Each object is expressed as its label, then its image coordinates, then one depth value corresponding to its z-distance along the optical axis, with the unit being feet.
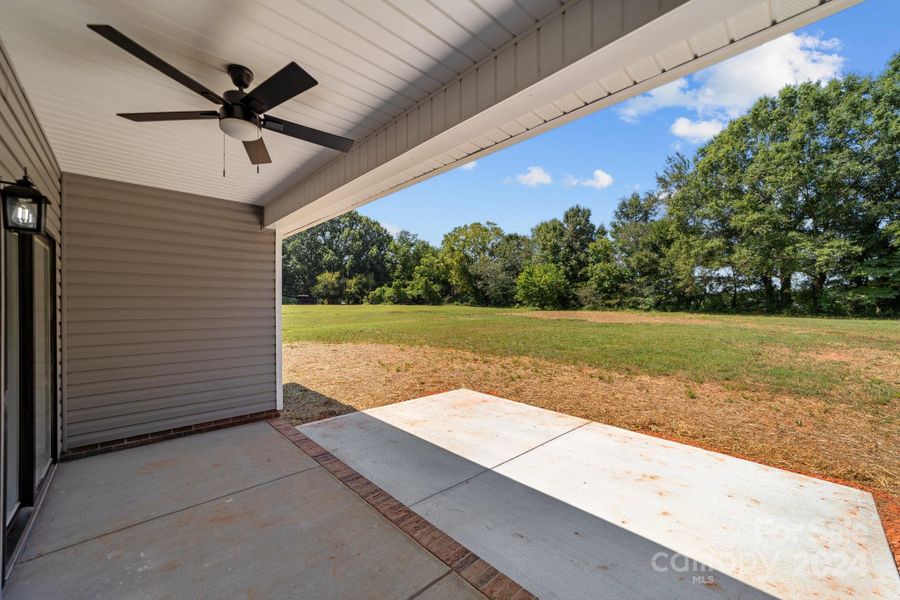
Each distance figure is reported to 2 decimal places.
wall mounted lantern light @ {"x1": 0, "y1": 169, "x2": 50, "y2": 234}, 5.18
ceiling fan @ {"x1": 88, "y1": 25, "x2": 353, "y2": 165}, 4.48
